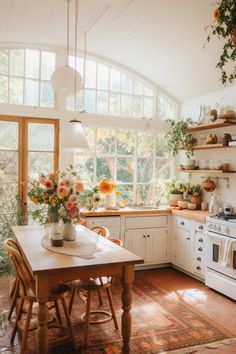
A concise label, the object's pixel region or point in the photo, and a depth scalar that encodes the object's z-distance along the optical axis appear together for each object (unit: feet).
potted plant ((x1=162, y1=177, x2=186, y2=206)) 16.93
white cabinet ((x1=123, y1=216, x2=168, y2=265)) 15.31
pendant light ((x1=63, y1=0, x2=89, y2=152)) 9.87
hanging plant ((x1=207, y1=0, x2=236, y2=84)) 4.97
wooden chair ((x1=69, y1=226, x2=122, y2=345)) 9.12
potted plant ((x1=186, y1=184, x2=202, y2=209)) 16.18
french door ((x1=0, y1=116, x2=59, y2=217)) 14.58
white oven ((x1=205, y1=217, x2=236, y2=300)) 12.24
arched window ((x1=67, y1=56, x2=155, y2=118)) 16.10
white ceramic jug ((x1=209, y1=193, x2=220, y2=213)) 14.96
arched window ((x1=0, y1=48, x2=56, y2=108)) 14.60
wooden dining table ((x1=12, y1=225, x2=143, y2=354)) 7.29
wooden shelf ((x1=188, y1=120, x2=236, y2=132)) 14.12
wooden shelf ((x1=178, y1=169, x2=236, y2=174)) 14.31
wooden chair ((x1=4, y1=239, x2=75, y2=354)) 8.32
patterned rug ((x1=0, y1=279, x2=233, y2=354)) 8.91
